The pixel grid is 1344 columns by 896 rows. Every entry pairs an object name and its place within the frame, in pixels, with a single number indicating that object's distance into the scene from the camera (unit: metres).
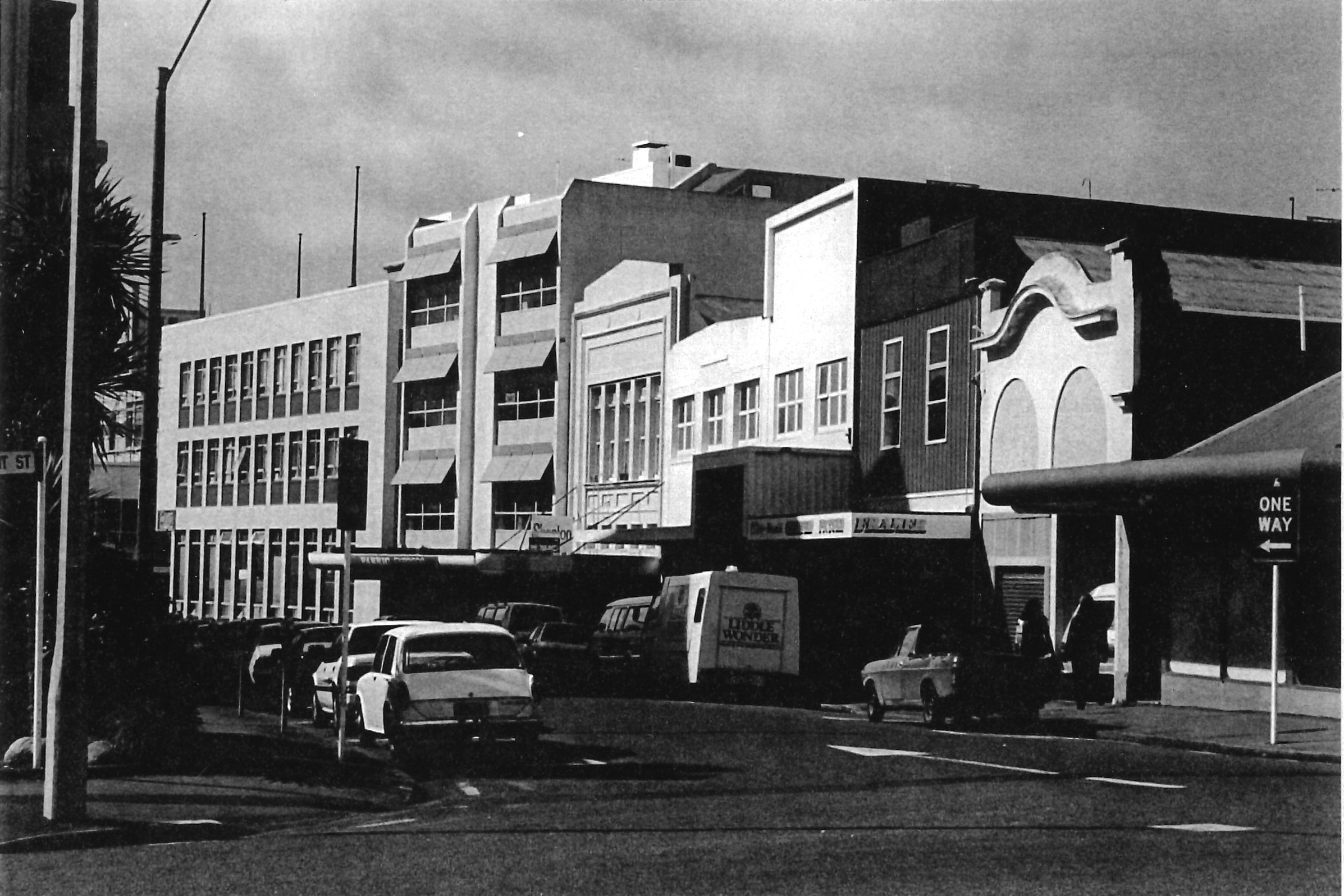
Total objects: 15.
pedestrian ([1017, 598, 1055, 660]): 30.45
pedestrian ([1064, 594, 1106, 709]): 30.72
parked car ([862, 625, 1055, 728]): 24.89
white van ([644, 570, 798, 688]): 32.44
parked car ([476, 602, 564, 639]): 40.88
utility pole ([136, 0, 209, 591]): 21.28
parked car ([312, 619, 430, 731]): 26.28
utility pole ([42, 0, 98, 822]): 13.84
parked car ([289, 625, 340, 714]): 29.58
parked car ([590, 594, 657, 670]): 35.91
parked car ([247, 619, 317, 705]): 33.84
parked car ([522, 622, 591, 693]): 37.09
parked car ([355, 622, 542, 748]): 20.78
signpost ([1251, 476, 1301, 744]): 21.59
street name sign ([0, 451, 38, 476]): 14.90
